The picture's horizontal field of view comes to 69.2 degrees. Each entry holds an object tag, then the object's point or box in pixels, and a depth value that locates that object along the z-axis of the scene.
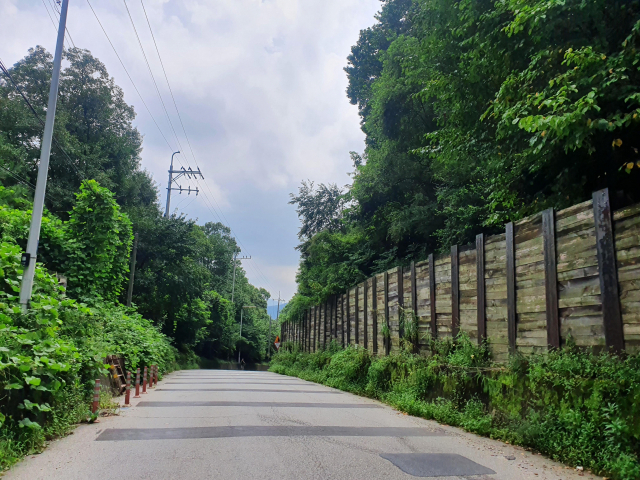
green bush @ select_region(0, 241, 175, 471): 5.69
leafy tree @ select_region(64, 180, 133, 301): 15.95
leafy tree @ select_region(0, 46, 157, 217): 26.67
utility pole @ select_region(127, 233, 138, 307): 26.98
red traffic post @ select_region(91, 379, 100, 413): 8.20
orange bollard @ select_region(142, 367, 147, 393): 13.82
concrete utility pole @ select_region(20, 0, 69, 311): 8.98
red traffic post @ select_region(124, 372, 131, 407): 10.51
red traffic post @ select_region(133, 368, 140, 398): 12.66
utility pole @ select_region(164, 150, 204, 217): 39.45
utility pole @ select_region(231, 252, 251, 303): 67.31
